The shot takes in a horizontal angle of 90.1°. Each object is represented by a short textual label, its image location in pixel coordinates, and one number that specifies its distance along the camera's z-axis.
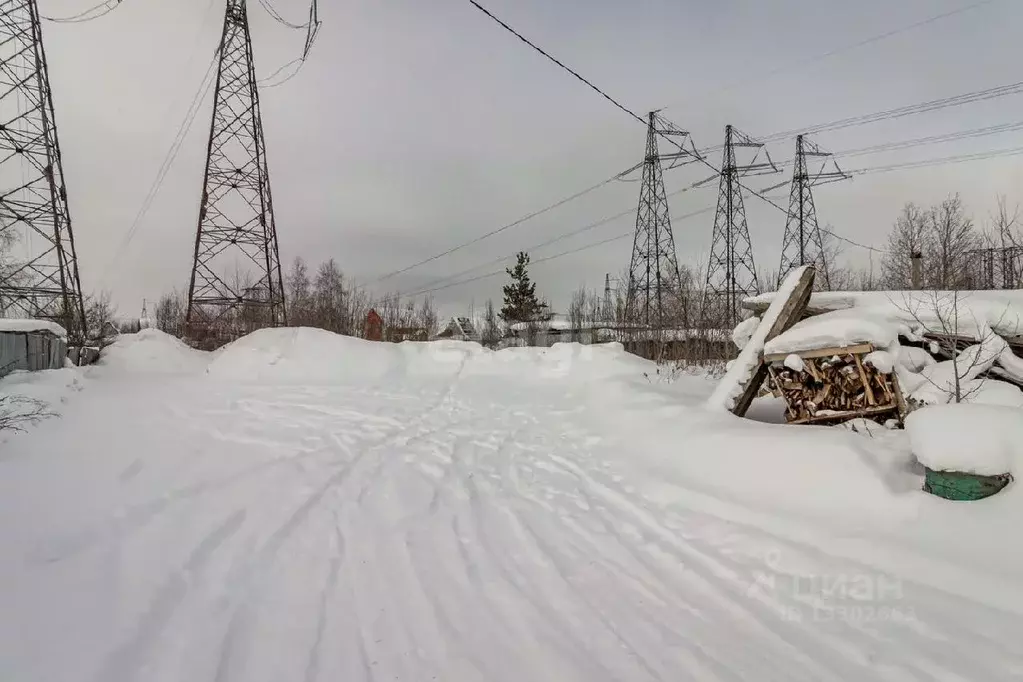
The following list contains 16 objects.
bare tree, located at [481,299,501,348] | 34.84
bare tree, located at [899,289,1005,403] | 5.21
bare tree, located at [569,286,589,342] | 36.00
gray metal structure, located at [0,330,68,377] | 11.39
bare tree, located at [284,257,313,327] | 27.00
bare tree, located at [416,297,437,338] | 58.92
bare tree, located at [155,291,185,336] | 44.91
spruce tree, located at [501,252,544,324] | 46.72
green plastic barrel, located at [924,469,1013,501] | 3.55
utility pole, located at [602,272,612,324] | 50.37
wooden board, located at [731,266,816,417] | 6.60
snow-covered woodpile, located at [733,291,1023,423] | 5.36
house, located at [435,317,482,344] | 59.47
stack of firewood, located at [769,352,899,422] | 5.81
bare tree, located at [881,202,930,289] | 22.44
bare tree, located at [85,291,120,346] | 24.05
